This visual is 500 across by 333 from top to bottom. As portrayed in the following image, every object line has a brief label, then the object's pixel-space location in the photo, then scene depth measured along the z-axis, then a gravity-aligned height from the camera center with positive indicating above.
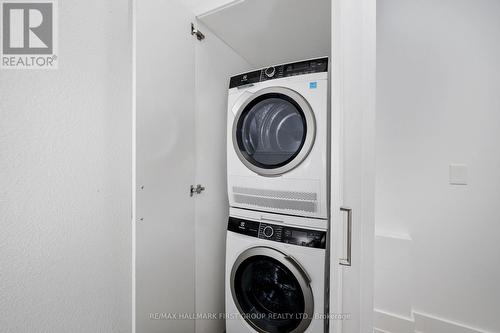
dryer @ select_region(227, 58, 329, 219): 1.12 +0.15
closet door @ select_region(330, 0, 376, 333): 0.70 +0.04
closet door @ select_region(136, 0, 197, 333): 0.94 +0.00
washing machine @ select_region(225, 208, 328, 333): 1.11 -0.62
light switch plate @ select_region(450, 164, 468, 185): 1.47 -0.06
